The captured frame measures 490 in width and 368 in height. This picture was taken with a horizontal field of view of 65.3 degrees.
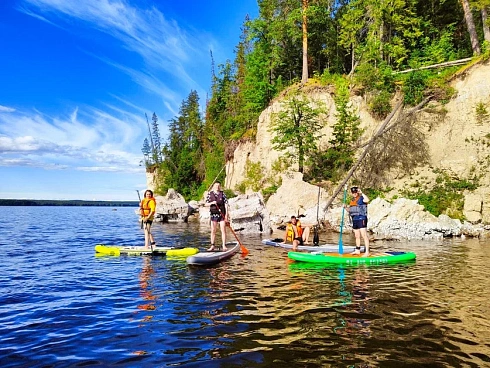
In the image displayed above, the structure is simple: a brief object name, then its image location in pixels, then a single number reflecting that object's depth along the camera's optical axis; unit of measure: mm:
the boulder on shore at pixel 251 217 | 25062
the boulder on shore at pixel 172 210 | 38647
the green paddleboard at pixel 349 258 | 12758
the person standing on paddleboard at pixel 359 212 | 13242
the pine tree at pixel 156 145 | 74112
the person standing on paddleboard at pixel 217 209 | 14289
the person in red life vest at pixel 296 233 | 15324
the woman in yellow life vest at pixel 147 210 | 14516
